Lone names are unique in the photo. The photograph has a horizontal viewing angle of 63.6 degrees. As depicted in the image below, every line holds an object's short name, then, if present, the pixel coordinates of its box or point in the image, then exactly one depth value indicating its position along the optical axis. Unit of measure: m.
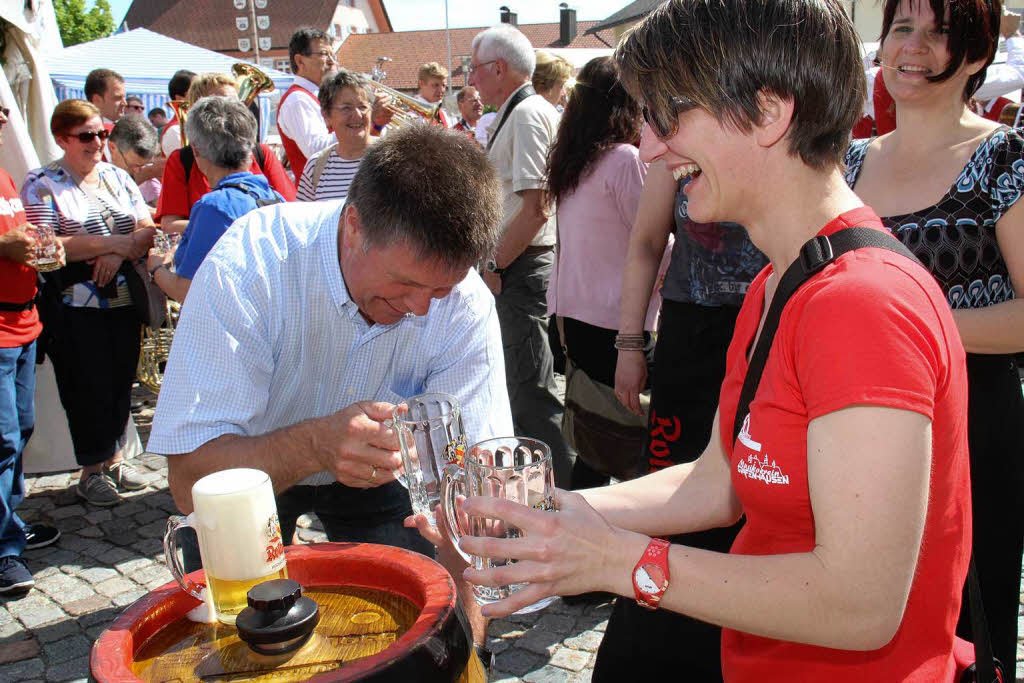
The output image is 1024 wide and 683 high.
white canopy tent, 14.27
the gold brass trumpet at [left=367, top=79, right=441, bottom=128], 7.75
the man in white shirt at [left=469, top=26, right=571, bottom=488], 4.33
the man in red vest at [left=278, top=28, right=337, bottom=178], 6.34
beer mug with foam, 1.36
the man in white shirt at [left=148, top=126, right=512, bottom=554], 1.99
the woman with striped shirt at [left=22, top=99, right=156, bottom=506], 4.68
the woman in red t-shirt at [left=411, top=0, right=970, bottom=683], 1.10
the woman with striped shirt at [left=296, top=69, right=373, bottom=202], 5.24
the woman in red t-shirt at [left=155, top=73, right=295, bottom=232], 5.00
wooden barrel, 1.18
